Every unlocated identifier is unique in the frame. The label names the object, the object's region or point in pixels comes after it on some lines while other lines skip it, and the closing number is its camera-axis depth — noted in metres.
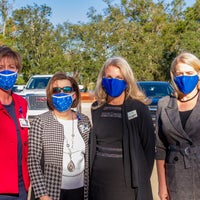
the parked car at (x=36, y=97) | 14.88
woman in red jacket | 3.17
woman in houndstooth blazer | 3.41
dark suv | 12.22
